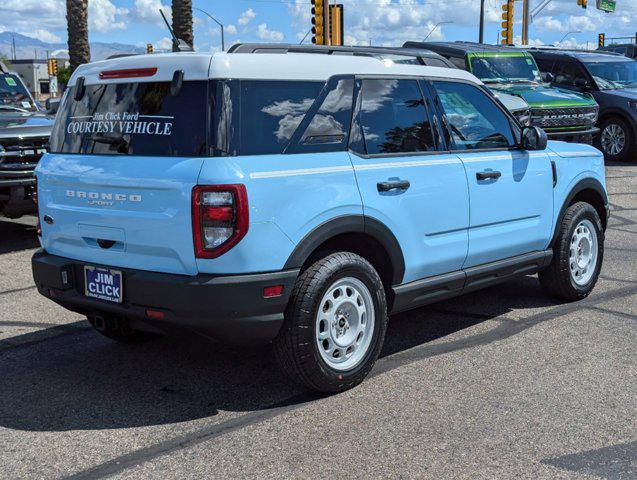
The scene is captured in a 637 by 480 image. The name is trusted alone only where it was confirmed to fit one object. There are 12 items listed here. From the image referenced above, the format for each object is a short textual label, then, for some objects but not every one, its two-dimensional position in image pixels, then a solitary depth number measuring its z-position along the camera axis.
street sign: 43.25
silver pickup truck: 8.95
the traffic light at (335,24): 21.39
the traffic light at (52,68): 61.25
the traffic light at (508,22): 35.78
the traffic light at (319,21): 20.56
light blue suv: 4.05
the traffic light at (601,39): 49.77
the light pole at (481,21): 41.57
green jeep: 15.00
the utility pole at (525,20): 37.72
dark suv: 17.03
